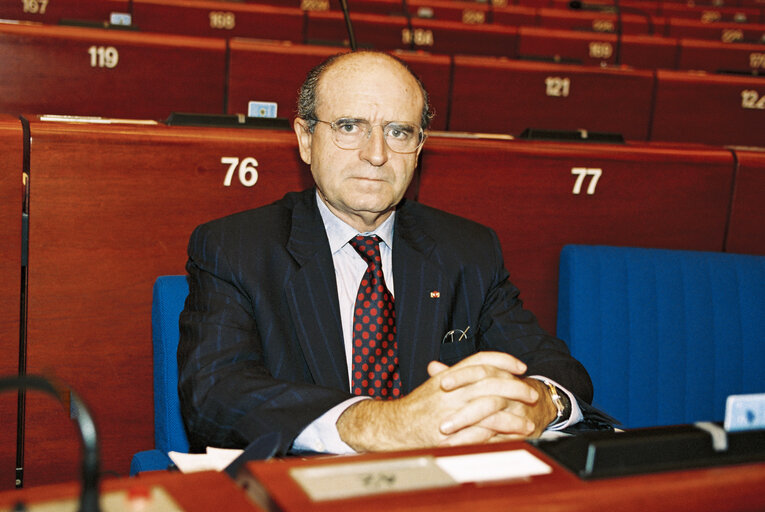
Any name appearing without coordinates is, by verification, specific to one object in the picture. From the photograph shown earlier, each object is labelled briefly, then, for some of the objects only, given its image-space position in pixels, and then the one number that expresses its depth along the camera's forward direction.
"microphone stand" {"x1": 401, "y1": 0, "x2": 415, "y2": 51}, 5.13
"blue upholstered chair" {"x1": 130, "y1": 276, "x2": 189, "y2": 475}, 1.50
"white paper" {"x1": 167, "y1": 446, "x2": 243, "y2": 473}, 1.13
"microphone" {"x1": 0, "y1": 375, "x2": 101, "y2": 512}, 0.56
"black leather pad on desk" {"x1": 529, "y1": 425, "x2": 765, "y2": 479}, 0.70
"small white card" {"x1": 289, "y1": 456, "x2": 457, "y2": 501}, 0.64
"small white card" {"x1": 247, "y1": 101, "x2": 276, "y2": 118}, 2.06
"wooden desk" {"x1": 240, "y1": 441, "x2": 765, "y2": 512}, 0.62
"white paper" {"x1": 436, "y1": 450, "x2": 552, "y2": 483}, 0.69
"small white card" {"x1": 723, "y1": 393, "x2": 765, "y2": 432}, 0.79
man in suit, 1.31
